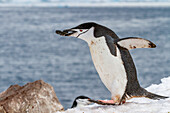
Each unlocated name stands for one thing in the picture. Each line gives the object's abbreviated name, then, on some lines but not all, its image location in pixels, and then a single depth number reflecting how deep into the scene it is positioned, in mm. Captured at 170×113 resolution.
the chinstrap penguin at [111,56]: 8828
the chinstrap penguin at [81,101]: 9400
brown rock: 10031
